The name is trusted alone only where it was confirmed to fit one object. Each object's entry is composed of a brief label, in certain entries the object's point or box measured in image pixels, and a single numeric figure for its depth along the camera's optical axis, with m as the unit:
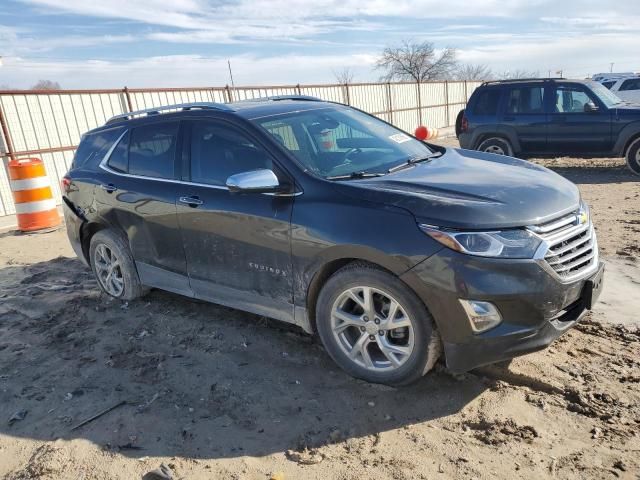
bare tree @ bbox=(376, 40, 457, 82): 52.34
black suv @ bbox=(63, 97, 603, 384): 2.92
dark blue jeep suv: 10.30
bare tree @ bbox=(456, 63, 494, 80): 63.87
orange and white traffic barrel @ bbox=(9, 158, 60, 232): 8.66
